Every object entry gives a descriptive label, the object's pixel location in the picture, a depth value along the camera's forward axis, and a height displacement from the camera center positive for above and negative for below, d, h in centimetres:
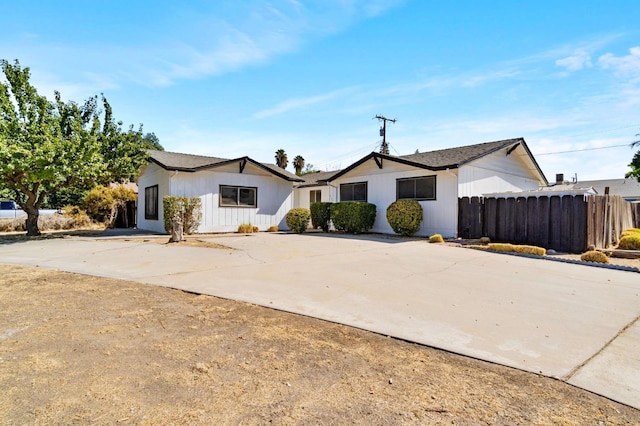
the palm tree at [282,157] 3931 +609
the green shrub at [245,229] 1616 -80
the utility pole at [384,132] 3112 +700
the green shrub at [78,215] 1855 -19
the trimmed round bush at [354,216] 1517 -19
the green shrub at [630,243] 1019 -91
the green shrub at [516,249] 940 -103
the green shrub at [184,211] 1420 +2
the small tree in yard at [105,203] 1939 +47
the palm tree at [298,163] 4172 +577
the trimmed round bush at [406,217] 1373 -21
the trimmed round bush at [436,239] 1192 -93
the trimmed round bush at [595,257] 834 -109
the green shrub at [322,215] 1665 -16
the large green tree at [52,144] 1137 +236
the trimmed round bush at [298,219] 1588 -34
